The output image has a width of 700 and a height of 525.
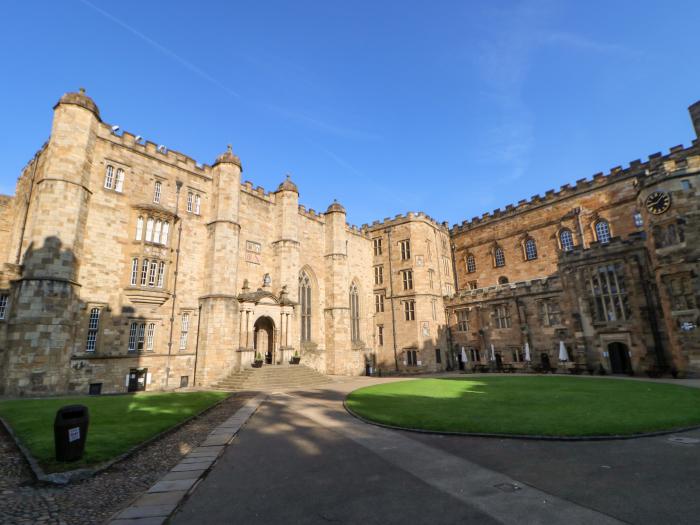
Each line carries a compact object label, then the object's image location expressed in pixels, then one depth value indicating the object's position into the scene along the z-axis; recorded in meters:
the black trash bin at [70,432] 7.41
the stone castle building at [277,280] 19.91
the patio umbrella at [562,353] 27.22
